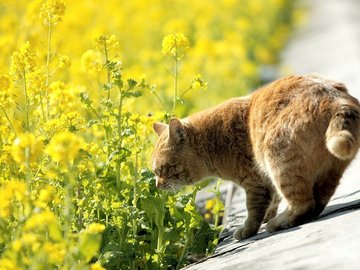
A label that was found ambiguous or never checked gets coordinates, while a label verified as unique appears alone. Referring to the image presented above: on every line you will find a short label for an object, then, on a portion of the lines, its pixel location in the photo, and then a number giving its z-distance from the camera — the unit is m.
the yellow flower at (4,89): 9.04
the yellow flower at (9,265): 6.01
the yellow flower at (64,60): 9.66
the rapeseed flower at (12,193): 6.37
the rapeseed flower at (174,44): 9.52
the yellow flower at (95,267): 6.33
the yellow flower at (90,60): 10.73
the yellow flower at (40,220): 6.13
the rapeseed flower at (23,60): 9.03
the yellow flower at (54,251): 6.17
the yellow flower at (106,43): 9.14
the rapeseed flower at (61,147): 6.49
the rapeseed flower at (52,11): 9.77
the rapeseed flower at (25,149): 6.57
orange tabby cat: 8.33
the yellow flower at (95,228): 6.48
